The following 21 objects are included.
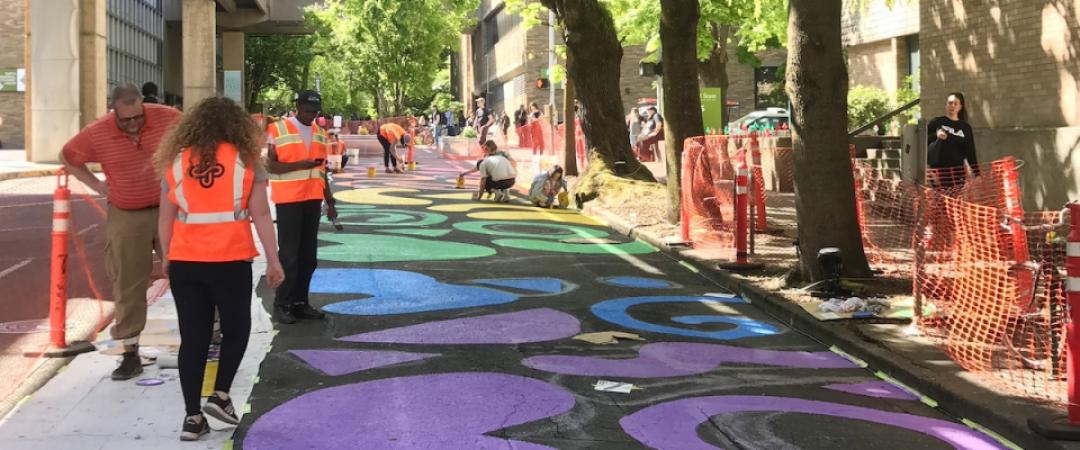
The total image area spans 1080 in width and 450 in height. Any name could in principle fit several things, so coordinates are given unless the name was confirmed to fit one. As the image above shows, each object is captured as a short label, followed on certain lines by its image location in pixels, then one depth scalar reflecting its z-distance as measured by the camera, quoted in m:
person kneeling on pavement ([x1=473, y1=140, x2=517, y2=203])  21.03
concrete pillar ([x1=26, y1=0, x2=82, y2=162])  30.86
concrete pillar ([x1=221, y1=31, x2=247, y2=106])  60.47
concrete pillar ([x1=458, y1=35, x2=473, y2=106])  88.12
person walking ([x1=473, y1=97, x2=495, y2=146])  41.28
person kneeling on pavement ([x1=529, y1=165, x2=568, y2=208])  20.62
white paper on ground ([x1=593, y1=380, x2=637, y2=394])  6.92
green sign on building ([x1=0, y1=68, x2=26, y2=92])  46.31
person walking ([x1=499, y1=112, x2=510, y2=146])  51.02
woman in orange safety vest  5.54
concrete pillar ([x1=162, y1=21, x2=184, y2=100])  59.06
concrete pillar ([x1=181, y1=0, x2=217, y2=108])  43.97
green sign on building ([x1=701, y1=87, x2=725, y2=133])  31.45
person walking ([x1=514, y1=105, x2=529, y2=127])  47.36
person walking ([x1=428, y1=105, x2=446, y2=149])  54.31
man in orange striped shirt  6.91
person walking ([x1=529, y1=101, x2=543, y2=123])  40.40
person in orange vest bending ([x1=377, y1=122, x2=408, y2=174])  28.69
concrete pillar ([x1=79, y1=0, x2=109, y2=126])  32.50
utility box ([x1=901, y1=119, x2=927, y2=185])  12.35
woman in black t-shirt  11.88
